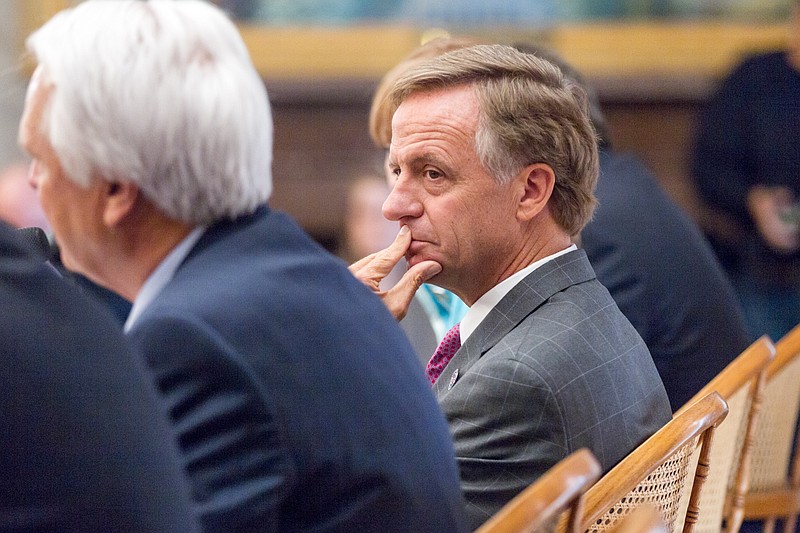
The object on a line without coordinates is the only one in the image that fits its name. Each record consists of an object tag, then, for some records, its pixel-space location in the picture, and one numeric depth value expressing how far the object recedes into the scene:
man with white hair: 4.97
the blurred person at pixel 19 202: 6.97
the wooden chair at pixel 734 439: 5.36
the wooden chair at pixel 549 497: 4.94
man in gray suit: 5.23
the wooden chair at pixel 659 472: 5.13
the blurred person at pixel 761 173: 8.55
